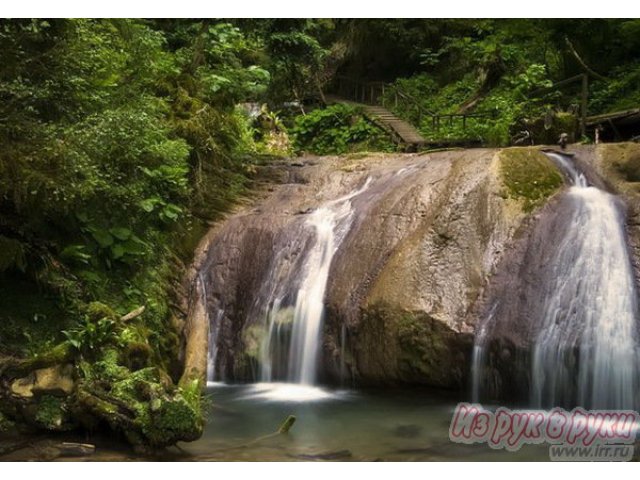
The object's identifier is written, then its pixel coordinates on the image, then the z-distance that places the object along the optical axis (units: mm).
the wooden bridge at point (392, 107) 18547
